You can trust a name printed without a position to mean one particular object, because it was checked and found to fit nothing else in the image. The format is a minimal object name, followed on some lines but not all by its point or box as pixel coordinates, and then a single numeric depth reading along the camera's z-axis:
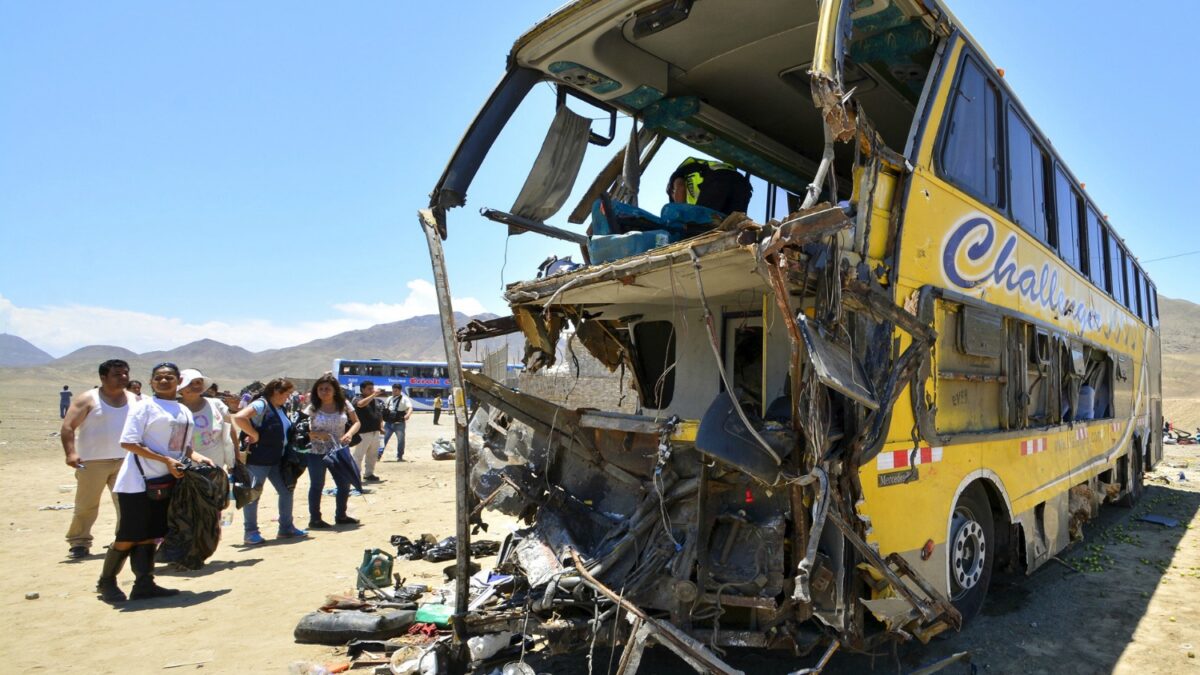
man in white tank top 6.34
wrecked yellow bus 3.37
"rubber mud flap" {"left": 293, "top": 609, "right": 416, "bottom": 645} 4.53
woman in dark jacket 7.39
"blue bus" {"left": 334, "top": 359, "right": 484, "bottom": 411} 38.44
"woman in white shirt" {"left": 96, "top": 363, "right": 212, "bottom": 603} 5.30
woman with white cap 6.48
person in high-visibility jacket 5.08
